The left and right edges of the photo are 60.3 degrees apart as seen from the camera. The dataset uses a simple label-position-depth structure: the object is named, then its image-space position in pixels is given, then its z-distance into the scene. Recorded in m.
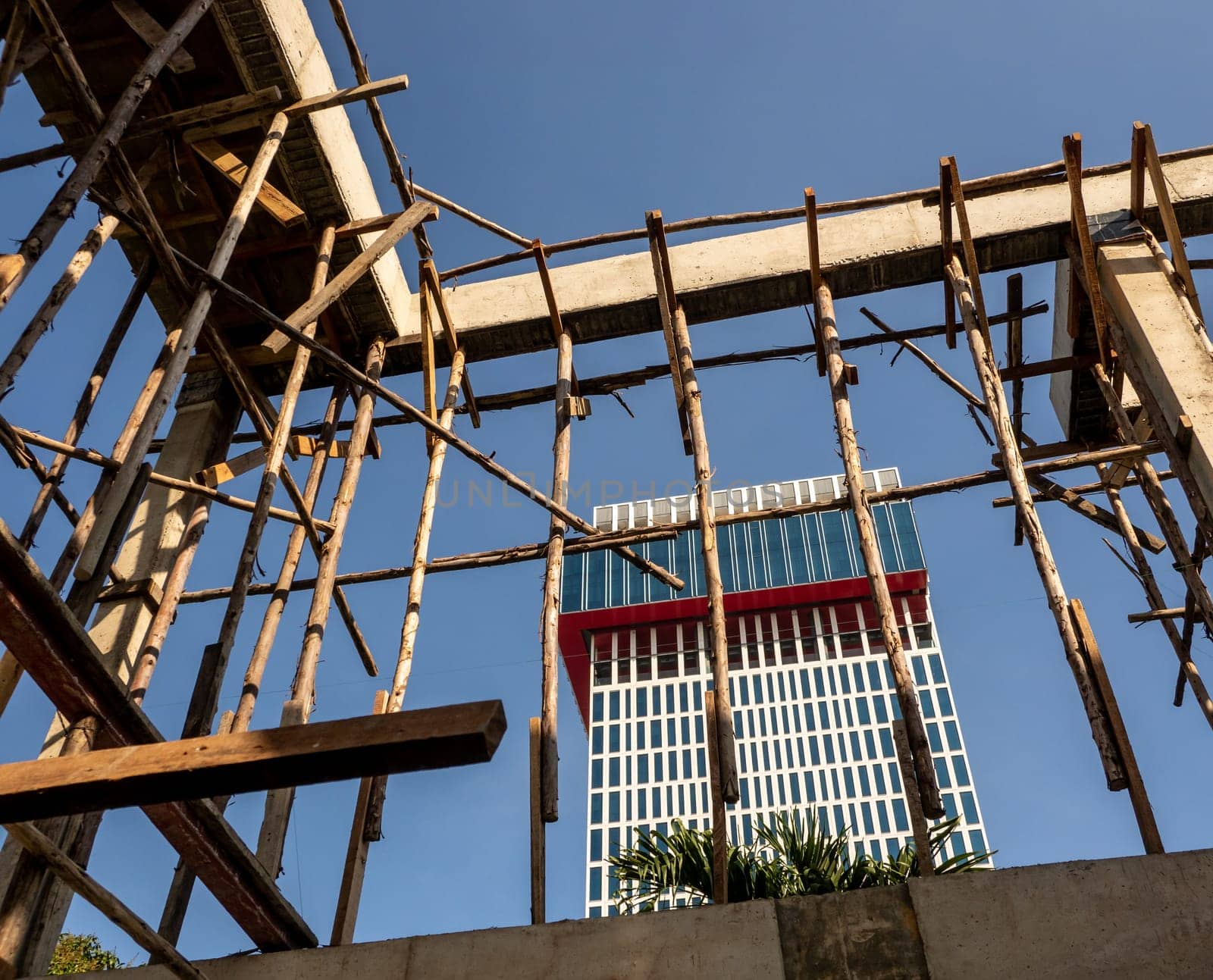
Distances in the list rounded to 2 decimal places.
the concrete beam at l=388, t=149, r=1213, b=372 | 9.73
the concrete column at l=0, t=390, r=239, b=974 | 5.69
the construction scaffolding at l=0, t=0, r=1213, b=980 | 4.10
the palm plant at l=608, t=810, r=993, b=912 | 9.84
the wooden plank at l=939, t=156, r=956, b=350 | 8.50
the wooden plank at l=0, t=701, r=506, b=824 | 3.12
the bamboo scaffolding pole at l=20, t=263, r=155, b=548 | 6.98
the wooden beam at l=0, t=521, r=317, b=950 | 3.67
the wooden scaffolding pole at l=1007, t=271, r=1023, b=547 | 10.09
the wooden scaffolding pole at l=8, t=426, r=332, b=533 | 6.84
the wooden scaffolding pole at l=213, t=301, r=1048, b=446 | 10.17
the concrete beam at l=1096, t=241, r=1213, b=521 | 7.34
